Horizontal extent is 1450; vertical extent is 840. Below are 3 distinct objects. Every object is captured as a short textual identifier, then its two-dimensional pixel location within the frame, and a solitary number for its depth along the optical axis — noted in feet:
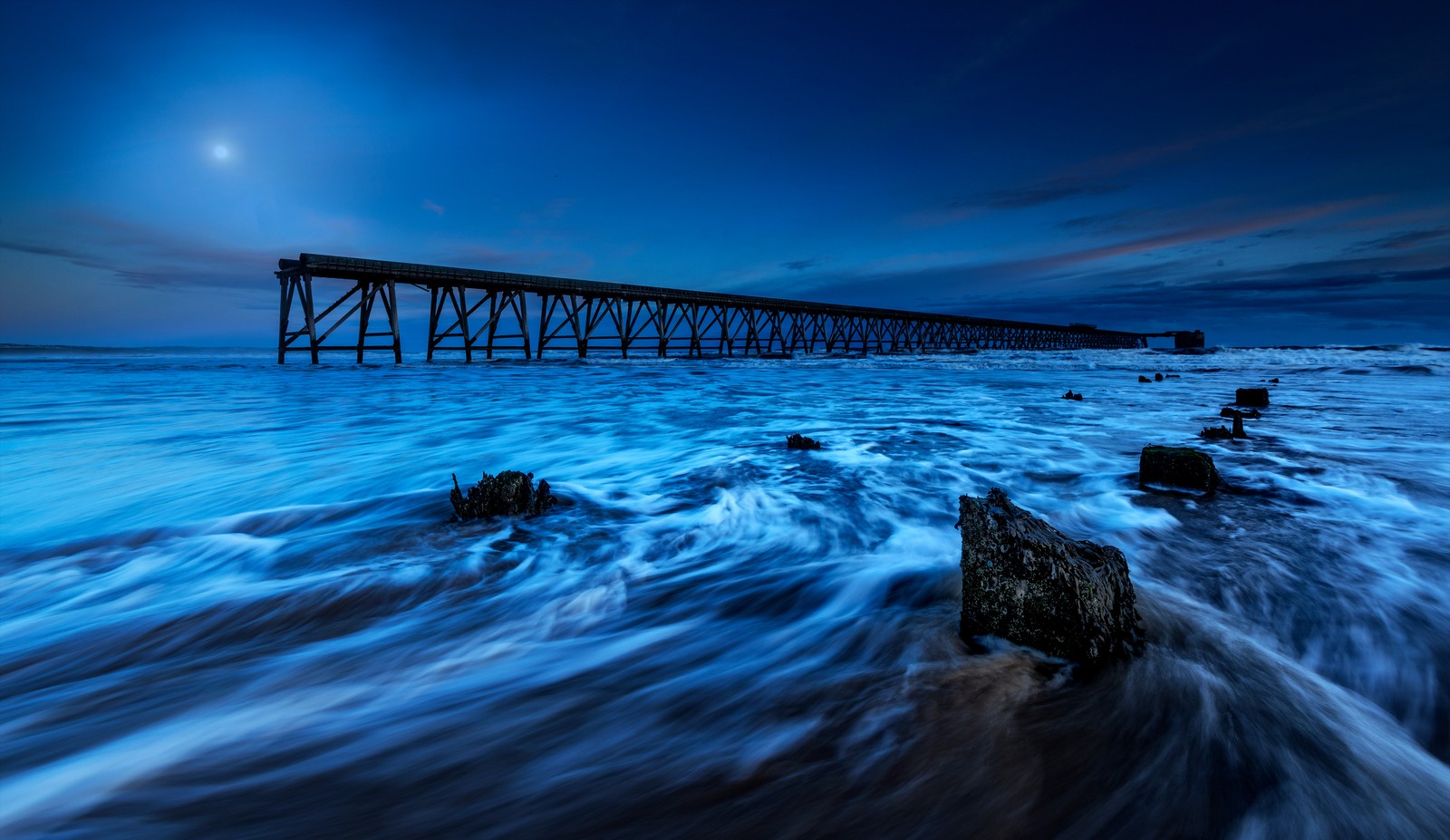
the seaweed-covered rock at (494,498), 10.55
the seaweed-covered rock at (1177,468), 11.43
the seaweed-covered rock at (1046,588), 5.08
